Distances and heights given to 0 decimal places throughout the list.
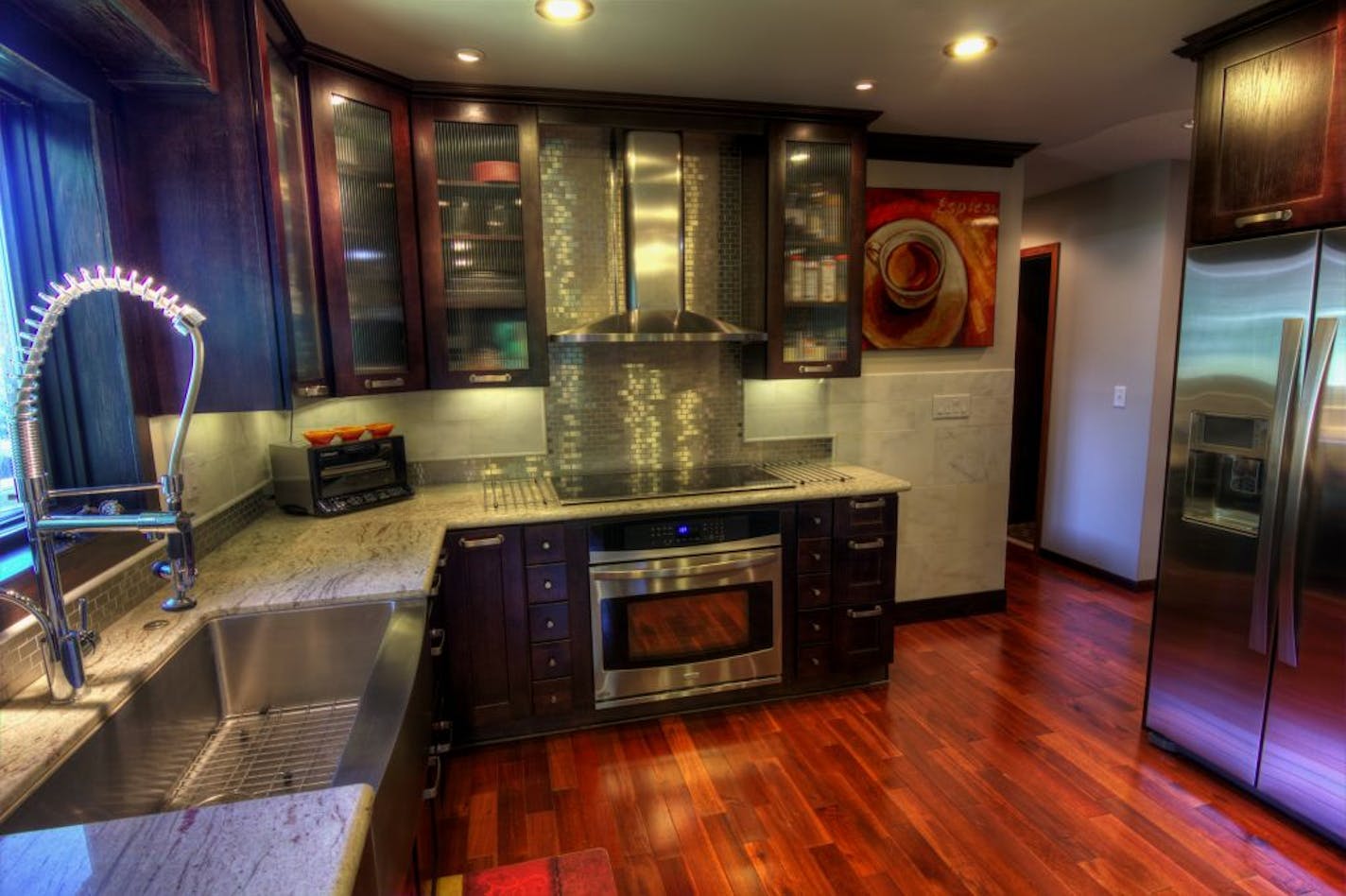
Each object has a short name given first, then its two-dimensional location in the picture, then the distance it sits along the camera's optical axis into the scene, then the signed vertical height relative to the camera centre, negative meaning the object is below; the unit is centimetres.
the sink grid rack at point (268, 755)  124 -76
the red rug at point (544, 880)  184 -142
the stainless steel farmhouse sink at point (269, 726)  104 -66
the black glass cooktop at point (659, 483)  270 -48
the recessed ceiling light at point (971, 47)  219 +106
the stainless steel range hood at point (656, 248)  276 +53
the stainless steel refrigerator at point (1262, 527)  191 -51
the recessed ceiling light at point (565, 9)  191 +105
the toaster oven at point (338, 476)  240 -38
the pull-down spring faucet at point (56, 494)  107 -20
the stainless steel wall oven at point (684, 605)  258 -94
